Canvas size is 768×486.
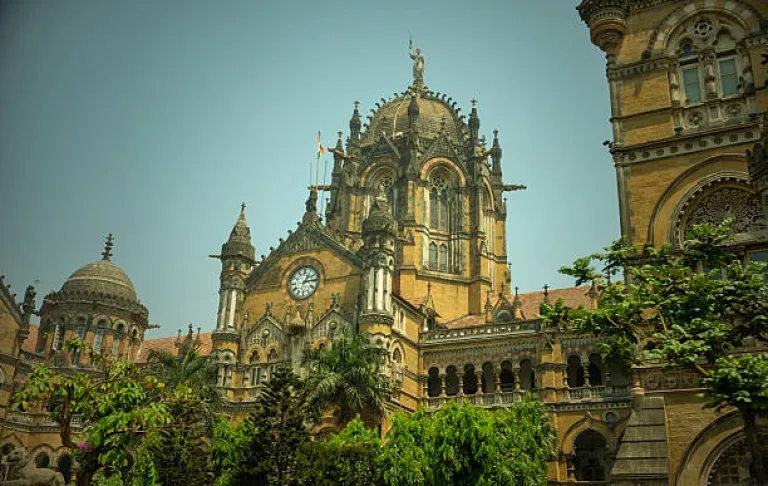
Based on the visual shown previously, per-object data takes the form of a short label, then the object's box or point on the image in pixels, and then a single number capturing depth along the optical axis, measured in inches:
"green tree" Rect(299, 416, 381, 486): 1022.4
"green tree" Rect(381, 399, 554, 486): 1066.7
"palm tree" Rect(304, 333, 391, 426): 1318.9
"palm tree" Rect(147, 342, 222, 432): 1386.6
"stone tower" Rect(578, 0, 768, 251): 951.6
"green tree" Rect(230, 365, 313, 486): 1024.2
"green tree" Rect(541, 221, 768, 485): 602.2
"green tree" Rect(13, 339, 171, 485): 717.9
